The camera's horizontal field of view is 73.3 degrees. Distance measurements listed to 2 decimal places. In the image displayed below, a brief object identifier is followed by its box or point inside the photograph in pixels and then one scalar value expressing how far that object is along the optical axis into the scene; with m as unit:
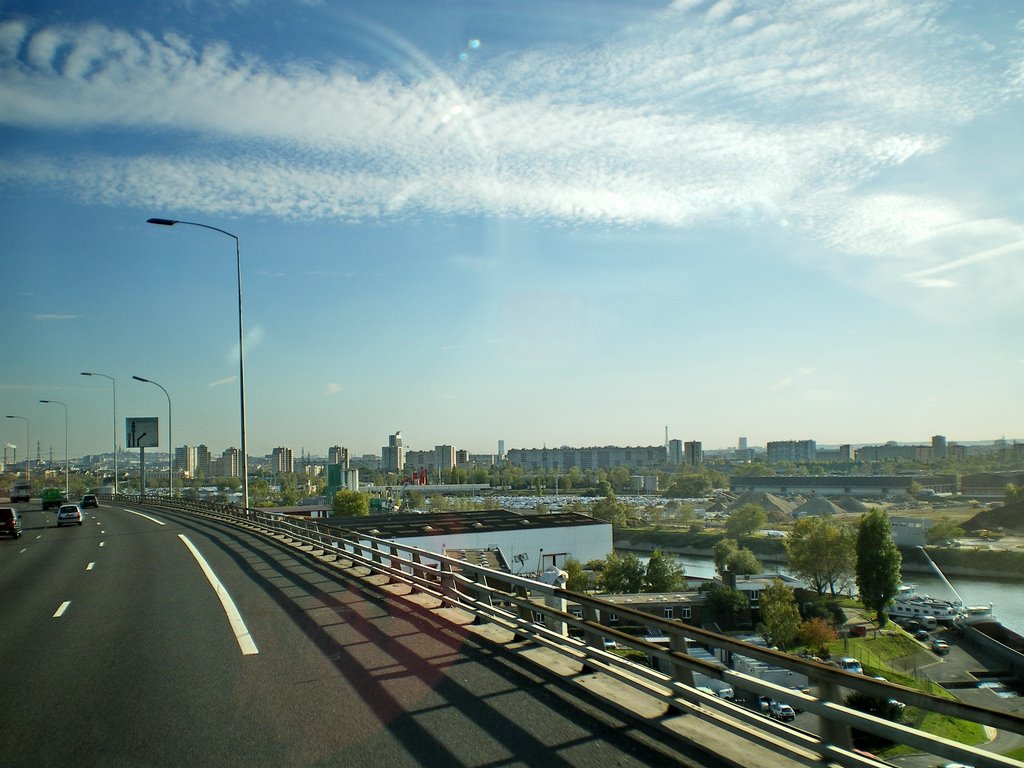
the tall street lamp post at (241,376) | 31.22
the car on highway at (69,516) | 39.06
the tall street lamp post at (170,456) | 61.25
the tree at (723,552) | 55.66
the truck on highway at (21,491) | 76.94
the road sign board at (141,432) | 74.12
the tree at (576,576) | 40.51
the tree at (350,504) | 77.31
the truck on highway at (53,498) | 61.46
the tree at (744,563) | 51.38
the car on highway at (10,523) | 31.67
